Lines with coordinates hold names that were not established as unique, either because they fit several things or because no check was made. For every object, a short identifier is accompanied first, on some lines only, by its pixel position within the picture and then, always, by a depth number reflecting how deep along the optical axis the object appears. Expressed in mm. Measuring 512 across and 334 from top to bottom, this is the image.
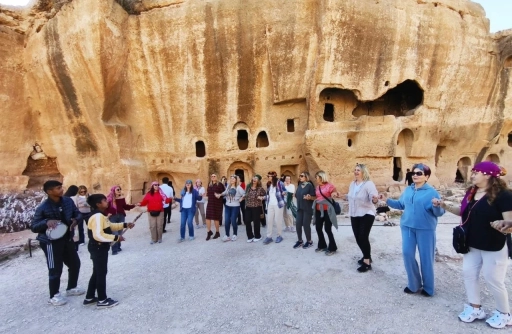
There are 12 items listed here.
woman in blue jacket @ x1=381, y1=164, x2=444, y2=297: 3273
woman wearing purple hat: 2662
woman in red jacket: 6164
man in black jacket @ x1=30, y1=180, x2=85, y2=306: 3551
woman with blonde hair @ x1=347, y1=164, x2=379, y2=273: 4102
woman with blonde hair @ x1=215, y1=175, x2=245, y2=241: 6312
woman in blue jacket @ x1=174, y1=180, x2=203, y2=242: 6582
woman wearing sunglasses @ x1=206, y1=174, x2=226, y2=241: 6512
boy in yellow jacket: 3447
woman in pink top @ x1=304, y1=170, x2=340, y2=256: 4742
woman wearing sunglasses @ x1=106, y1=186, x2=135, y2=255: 5734
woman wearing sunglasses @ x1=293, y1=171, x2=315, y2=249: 5236
